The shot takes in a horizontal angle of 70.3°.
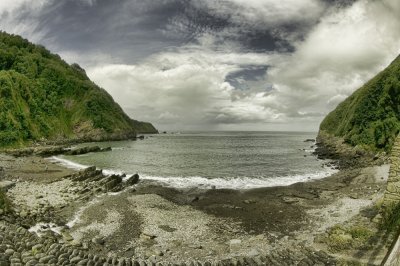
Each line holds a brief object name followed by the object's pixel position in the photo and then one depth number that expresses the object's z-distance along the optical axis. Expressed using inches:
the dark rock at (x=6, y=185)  1138.8
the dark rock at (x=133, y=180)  1428.6
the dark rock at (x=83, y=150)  2731.3
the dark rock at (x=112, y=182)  1293.1
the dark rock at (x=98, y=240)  726.5
